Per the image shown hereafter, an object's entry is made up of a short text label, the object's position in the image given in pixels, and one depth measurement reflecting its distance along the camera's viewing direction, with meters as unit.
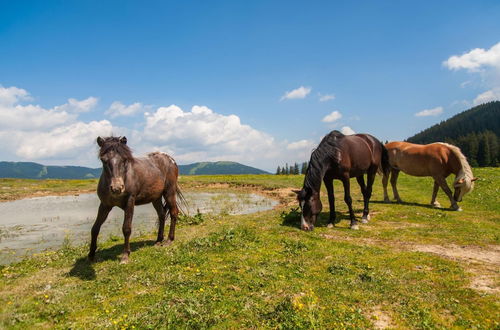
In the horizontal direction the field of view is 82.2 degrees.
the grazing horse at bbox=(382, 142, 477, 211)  14.44
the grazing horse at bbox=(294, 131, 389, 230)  11.15
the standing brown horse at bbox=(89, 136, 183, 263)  7.61
